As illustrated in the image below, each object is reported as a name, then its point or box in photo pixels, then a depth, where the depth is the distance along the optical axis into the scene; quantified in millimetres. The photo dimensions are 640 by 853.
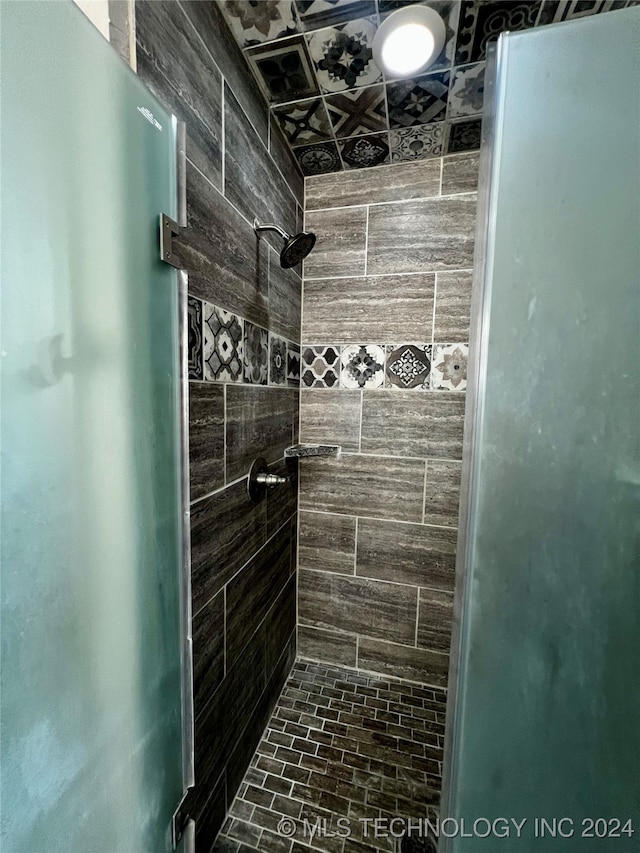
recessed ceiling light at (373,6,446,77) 703
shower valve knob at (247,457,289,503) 948
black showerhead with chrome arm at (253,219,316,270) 925
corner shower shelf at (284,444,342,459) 1208
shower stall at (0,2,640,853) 343
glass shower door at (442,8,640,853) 398
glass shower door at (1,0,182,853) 325
